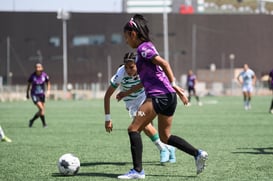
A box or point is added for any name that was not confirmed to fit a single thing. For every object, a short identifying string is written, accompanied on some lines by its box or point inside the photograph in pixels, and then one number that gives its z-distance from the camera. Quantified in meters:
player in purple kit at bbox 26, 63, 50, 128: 22.34
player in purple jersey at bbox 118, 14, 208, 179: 9.35
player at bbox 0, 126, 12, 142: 16.21
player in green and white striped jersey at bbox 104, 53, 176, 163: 10.38
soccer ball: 9.91
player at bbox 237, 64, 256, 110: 34.44
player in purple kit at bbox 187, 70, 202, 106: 41.94
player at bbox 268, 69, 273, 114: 25.87
